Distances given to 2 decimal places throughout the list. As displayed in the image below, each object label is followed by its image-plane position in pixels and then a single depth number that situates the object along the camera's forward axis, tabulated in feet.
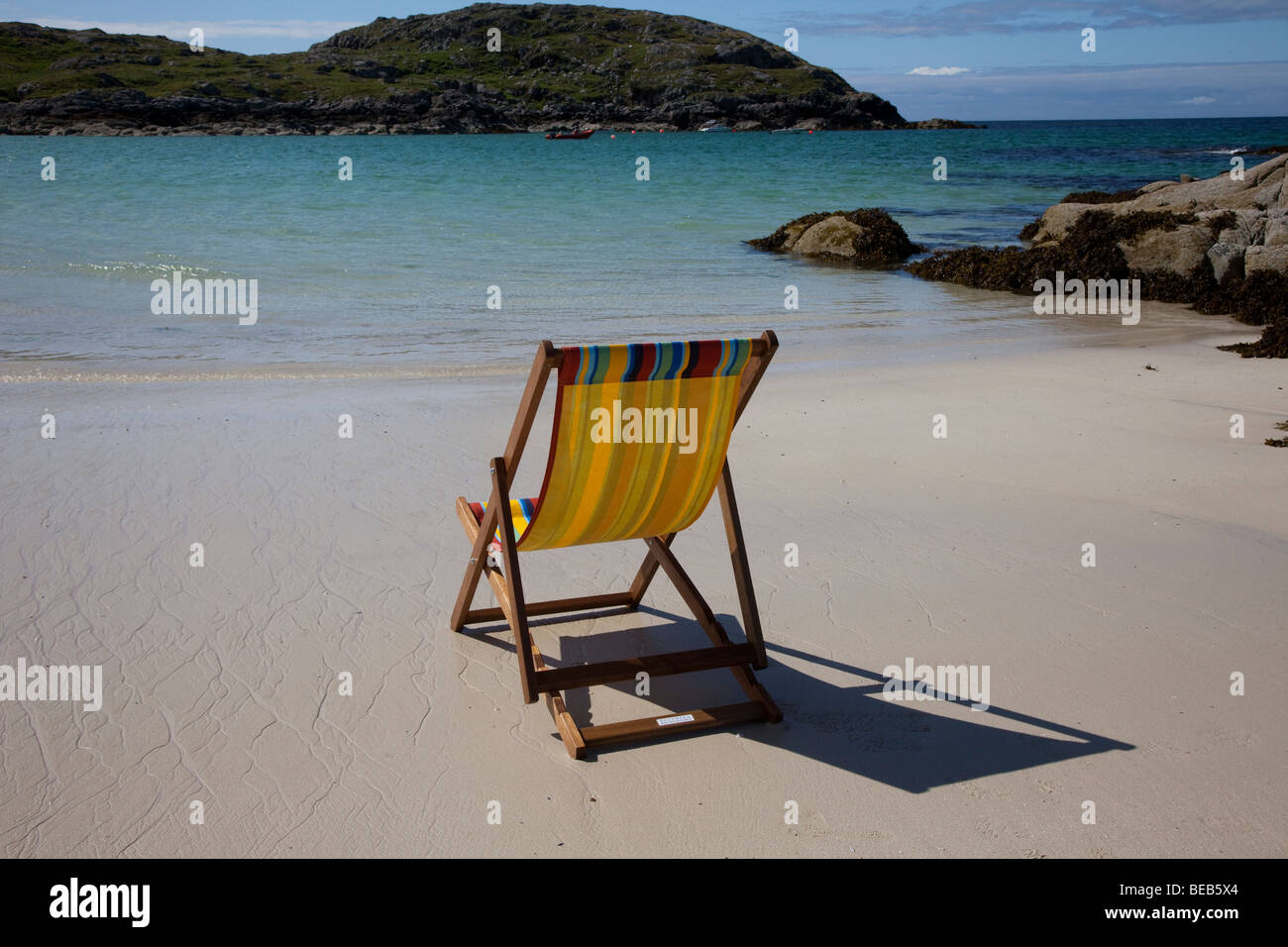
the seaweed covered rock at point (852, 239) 60.75
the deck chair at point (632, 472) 11.17
